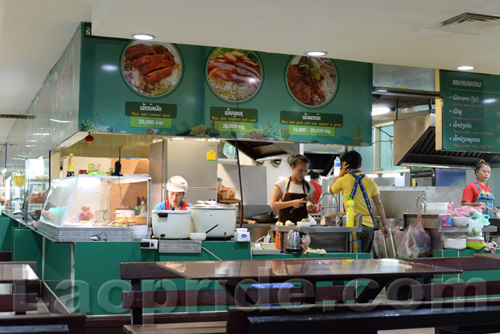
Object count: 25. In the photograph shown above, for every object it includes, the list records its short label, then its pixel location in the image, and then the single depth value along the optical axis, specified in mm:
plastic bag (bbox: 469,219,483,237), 6875
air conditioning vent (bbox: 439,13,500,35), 5012
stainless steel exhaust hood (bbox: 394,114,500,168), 8539
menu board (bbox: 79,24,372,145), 6359
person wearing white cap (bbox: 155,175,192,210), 6645
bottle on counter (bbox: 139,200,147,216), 5797
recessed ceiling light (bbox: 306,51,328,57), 6263
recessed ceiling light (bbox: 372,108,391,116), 8905
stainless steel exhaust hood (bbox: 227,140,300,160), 8750
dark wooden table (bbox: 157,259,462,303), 3355
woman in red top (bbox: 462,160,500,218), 8133
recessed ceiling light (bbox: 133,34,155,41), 5720
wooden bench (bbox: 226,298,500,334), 2217
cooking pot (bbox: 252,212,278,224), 9797
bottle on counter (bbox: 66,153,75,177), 9649
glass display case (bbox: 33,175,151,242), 5297
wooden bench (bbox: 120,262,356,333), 3664
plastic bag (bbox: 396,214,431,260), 6723
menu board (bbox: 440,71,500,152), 7586
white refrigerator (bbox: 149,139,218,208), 8758
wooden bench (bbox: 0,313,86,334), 2002
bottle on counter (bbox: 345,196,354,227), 6438
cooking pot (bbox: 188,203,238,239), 5559
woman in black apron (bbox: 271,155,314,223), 7383
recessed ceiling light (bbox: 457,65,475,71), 7051
